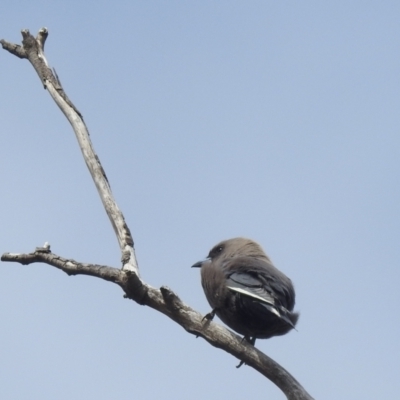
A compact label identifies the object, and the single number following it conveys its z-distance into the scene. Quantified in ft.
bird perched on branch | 39.01
